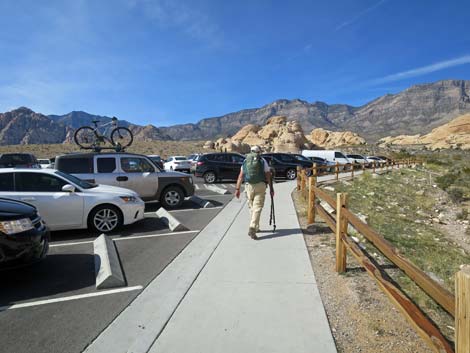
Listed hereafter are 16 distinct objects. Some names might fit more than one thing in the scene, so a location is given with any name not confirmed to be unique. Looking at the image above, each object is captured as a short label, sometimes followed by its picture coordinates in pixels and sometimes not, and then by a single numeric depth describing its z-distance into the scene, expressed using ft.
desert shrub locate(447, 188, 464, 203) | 45.62
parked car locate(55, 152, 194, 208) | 28.19
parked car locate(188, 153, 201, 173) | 72.33
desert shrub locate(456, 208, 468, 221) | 35.91
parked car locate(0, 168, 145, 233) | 20.01
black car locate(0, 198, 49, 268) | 12.55
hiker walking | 19.31
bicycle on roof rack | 47.70
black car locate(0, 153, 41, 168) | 54.47
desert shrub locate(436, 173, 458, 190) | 57.31
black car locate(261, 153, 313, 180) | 61.77
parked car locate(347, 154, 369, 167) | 103.26
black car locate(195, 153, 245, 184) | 56.59
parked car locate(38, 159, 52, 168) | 80.63
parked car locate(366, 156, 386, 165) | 117.25
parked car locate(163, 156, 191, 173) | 74.43
